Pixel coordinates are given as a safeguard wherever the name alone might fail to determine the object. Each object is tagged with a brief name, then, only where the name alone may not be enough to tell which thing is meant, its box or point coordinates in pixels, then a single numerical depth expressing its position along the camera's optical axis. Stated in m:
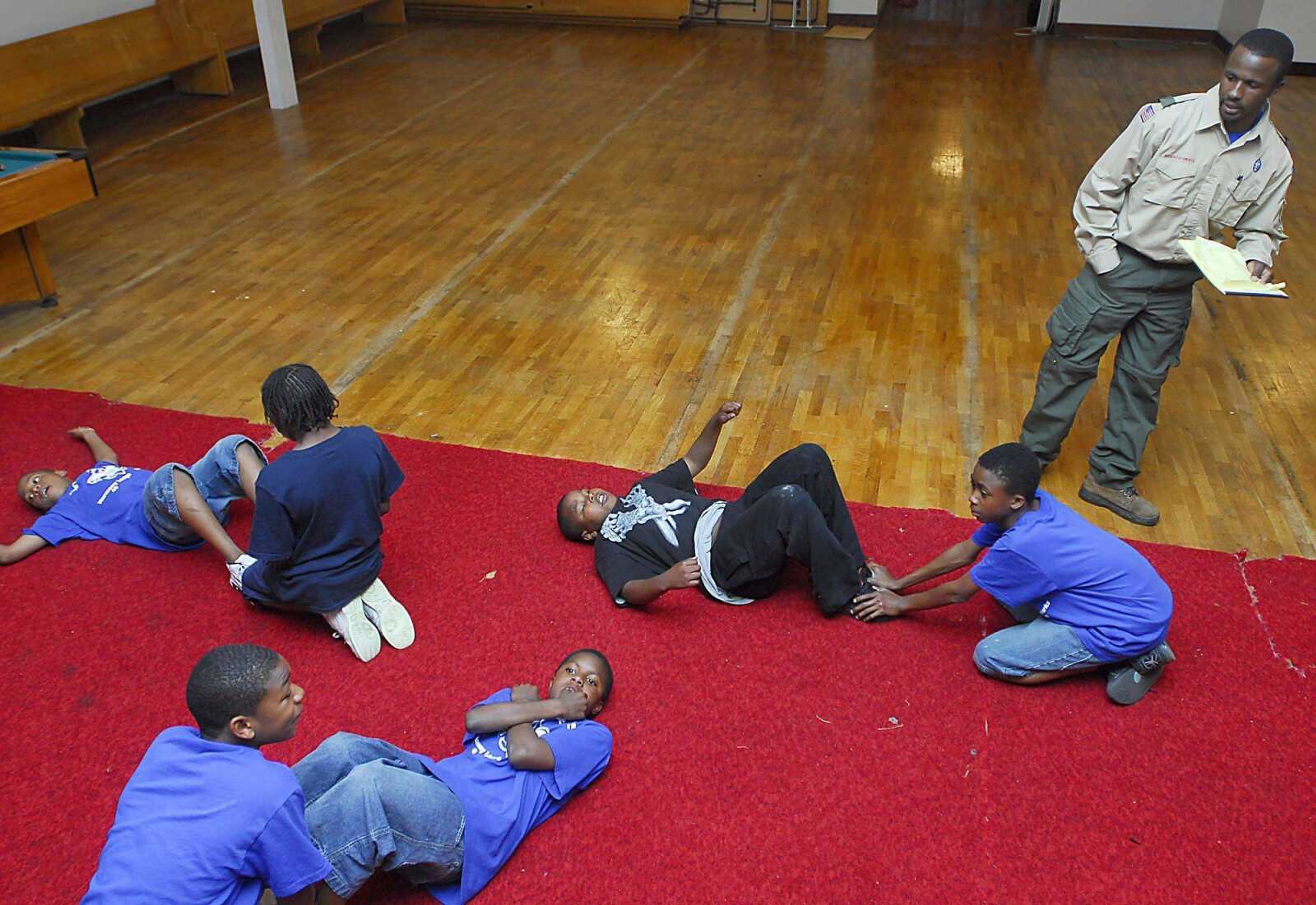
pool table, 4.57
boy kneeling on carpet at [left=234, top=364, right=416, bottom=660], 2.78
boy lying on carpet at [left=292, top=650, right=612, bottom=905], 2.12
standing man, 3.13
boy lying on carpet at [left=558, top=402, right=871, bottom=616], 2.94
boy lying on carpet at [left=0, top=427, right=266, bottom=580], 3.23
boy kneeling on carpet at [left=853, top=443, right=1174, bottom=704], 2.66
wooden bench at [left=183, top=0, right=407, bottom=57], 8.28
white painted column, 7.90
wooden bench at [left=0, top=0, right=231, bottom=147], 6.63
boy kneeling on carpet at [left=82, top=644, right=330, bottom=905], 1.77
